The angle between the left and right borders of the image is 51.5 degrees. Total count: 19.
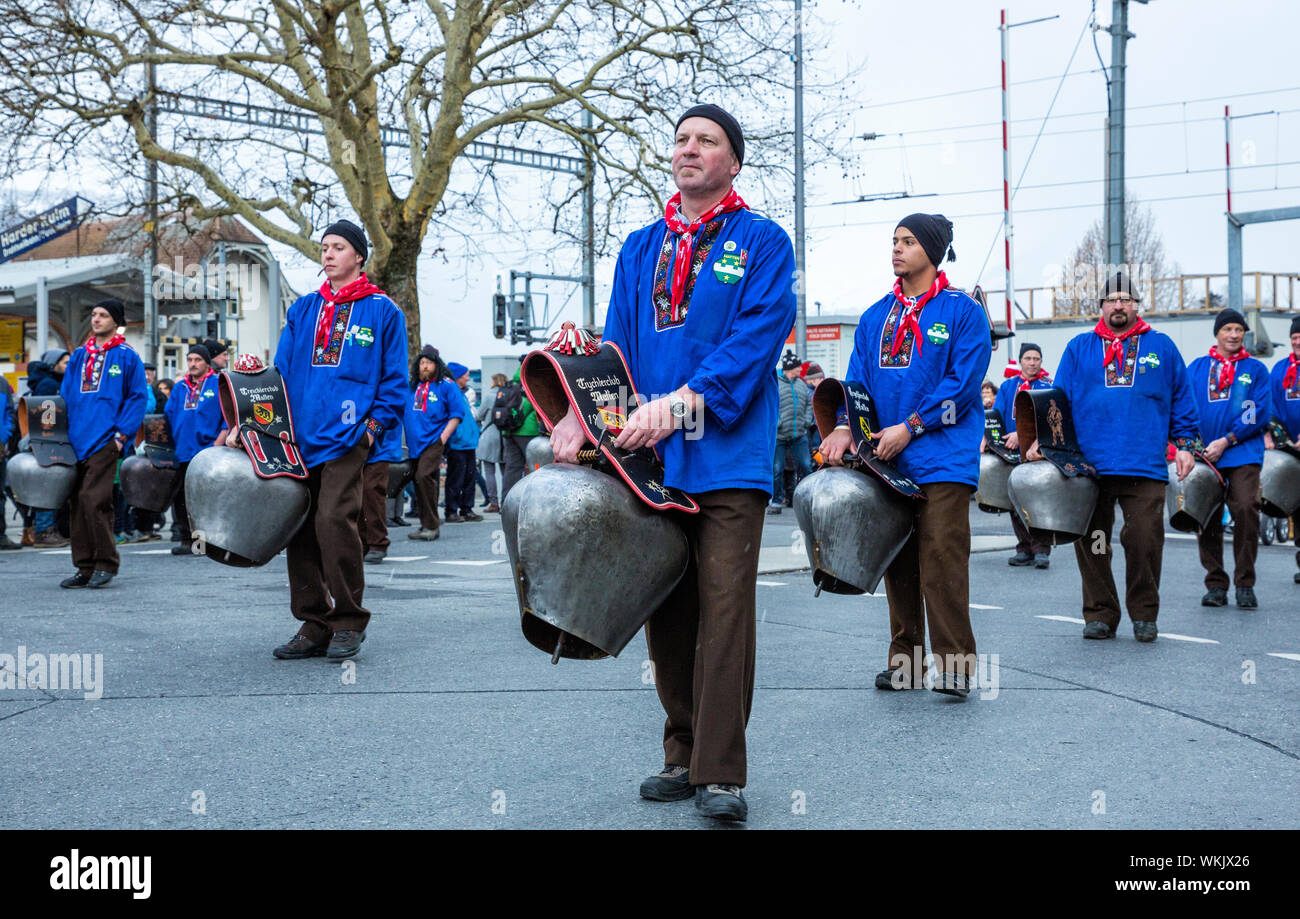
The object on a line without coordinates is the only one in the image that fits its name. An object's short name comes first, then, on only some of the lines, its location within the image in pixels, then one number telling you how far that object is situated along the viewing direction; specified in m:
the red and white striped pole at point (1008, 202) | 24.46
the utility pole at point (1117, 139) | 21.78
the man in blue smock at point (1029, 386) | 12.00
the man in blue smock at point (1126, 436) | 7.71
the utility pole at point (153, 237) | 21.52
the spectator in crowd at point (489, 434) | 18.67
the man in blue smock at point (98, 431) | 9.81
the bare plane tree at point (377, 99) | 20.03
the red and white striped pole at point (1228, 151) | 26.67
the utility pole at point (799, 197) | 24.53
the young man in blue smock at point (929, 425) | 5.75
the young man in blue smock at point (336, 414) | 6.60
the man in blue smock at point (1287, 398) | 10.33
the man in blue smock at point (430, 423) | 15.02
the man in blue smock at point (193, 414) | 12.26
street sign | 21.70
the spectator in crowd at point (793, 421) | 18.11
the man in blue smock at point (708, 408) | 3.85
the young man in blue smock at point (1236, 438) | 9.42
